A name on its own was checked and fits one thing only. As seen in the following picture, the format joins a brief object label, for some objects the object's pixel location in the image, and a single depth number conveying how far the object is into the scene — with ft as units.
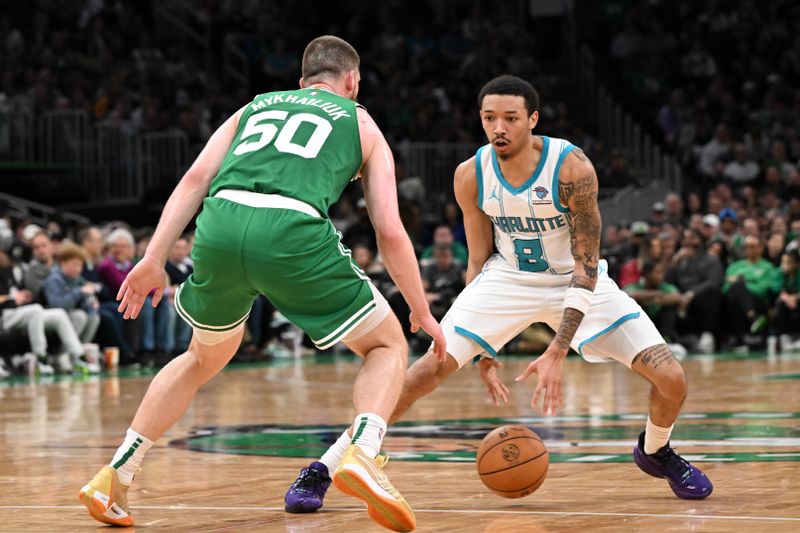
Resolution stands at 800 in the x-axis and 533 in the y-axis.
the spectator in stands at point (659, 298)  60.13
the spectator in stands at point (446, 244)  61.31
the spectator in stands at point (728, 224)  65.51
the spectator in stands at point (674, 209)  68.69
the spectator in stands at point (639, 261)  61.46
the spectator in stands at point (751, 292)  61.16
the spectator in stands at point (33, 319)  51.70
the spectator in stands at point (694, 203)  70.69
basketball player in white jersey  21.68
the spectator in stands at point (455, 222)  68.85
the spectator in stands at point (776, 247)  62.18
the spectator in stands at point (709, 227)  65.36
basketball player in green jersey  18.37
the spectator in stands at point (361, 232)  65.42
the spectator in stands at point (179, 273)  56.80
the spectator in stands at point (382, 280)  61.57
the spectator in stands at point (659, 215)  68.64
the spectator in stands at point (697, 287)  60.70
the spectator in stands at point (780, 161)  74.02
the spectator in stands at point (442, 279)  59.88
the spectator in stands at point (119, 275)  55.72
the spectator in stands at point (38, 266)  53.31
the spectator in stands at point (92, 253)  55.83
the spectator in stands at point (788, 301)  60.18
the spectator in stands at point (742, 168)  75.56
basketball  20.01
